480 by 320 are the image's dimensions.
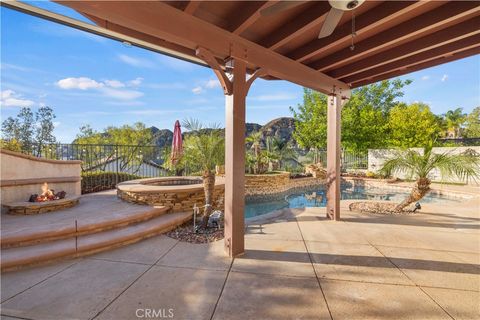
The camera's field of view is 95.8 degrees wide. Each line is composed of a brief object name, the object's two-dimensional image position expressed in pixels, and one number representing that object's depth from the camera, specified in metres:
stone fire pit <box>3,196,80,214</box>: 4.27
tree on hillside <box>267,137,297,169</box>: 13.34
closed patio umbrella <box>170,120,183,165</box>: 6.68
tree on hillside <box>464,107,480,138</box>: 20.75
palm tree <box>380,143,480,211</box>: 4.73
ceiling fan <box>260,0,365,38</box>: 2.00
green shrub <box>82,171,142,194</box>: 6.89
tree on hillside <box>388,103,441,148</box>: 15.35
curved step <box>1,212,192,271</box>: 2.84
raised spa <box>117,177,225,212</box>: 4.84
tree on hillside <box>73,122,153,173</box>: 7.92
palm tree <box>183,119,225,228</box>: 4.32
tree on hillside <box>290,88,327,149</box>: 16.02
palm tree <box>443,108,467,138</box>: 25.92
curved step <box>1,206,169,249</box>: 3.11
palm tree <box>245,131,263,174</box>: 11.14
